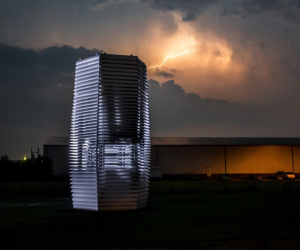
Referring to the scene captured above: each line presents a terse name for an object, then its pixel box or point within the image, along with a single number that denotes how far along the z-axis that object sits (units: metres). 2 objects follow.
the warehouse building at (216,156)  58.59
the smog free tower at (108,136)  13.24
